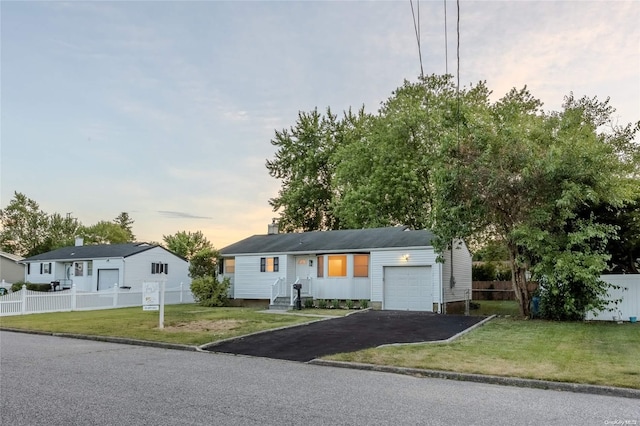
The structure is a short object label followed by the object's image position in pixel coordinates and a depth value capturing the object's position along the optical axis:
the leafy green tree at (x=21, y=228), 60.09
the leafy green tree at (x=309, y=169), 42.34
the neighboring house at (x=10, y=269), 44.25
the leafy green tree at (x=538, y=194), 15.53
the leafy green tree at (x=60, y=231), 60.53
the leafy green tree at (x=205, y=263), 27.34
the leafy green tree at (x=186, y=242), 54.31
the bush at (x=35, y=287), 34.19
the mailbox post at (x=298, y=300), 21.52
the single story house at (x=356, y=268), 20.89
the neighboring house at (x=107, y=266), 31.81
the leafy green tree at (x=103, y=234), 66.19
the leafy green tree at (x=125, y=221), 93.12
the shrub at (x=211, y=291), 25.06
